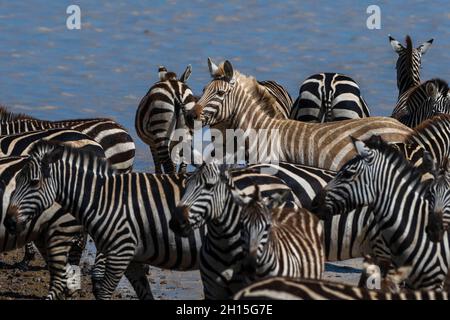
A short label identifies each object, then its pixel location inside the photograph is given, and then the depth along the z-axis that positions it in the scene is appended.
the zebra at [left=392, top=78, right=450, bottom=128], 16.89
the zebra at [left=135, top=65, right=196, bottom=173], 16.97
